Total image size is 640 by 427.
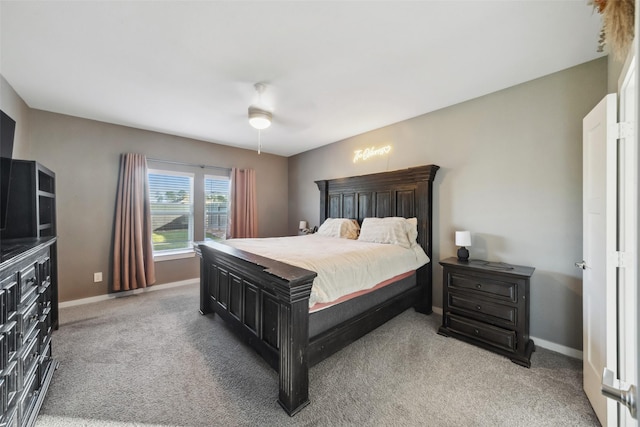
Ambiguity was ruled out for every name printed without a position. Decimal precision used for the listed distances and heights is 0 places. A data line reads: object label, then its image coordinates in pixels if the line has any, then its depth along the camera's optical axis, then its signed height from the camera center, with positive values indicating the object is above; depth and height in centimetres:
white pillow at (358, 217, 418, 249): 312 -26
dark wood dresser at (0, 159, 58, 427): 123 -52
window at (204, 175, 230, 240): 468 +13
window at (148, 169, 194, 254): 416 +5
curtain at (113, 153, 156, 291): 370 -25
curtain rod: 405 +87
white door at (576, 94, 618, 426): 144 -27
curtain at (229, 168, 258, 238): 484 +17
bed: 164 -80
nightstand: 218 -93
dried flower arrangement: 91 +72
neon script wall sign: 382 +98
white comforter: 201 -46
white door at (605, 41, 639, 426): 129 -10
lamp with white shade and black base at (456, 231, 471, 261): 268 -34
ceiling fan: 286 +115
